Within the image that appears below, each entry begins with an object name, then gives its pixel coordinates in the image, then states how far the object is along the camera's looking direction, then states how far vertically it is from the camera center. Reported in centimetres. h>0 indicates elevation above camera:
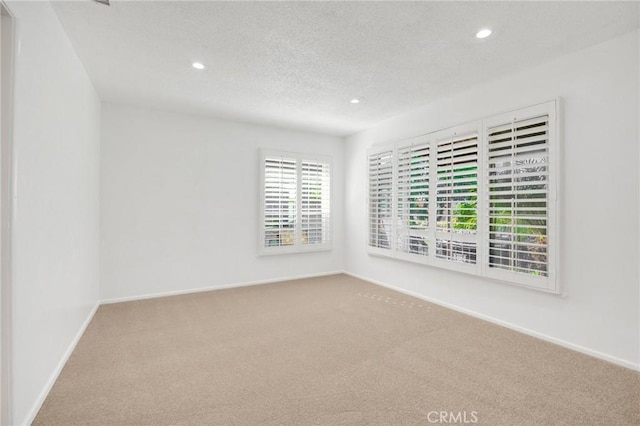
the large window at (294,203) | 489 +20
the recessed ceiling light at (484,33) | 231 +141
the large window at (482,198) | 281 +19
